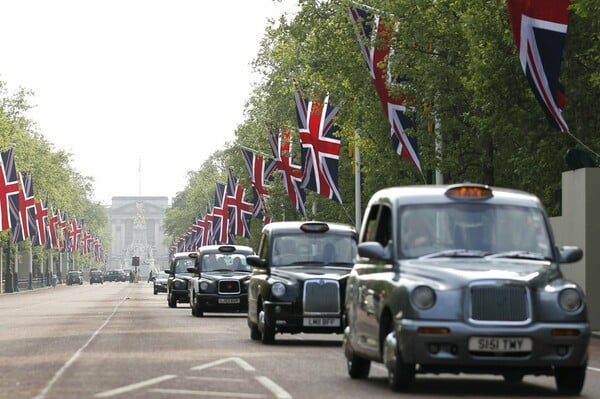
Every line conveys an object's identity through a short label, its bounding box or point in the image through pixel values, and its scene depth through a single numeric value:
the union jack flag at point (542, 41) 28.95
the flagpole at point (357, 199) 57.75
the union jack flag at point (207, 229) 131.62
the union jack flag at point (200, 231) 137.38
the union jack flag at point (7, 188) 83.69
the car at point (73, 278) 173.25
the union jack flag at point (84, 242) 168.88
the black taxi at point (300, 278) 25.00
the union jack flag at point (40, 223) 101.62
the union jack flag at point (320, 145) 52.69
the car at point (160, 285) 92.12
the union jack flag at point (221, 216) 97.12
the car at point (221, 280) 40.62
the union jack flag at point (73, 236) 148.29
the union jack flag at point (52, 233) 115.96
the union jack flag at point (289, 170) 62.42
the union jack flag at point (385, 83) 41.28
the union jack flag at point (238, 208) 92.19
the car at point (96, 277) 179.88
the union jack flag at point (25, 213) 92.50
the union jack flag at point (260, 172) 75.38
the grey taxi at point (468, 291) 14.18
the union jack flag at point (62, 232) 130.23
